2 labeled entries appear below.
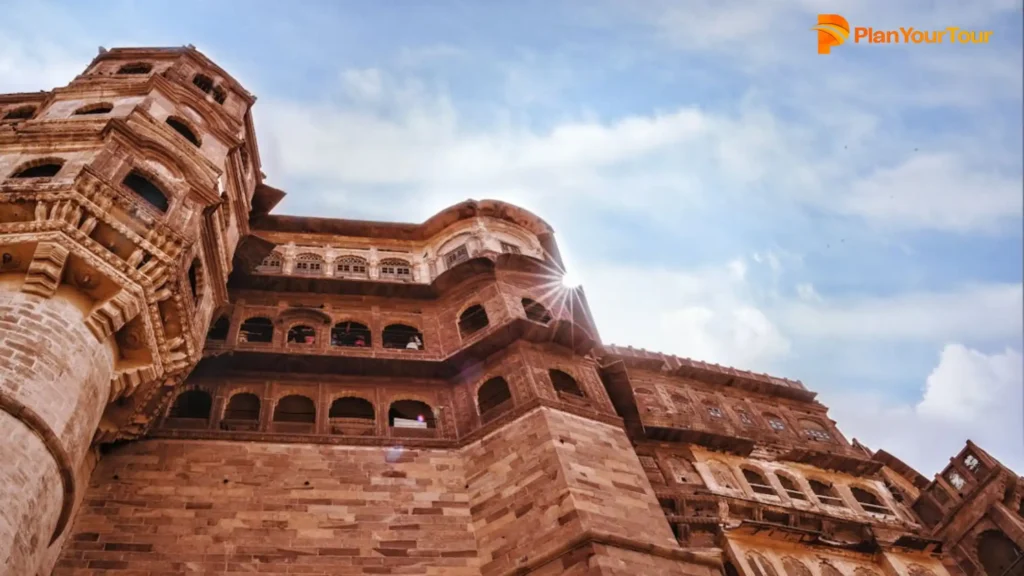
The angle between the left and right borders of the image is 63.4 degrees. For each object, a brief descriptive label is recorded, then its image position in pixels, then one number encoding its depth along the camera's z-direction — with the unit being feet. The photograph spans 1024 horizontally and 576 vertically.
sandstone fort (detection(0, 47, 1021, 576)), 43.27
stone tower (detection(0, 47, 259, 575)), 37.32
